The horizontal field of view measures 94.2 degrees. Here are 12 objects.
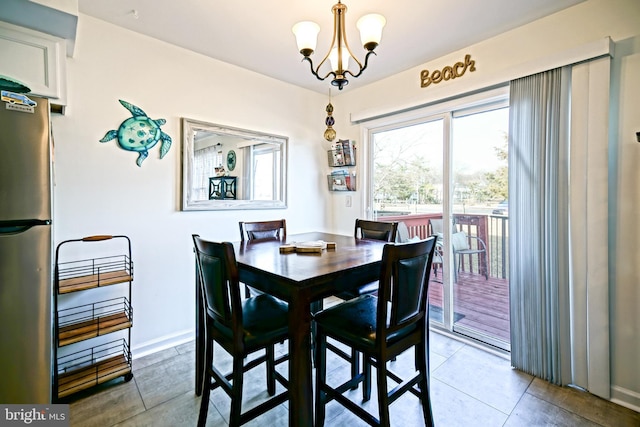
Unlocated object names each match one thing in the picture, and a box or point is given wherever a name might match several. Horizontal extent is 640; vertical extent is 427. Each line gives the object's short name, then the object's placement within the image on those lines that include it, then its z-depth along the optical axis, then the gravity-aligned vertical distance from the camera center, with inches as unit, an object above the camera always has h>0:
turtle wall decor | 88.1 +24.0
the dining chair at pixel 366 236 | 75.2 -8.5
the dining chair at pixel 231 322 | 52.3 -21.6
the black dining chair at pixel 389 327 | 50.9 -22.1
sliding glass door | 97.7 +1.2
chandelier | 62.2 +38.1
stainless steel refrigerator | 51.4 -7.1
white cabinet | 62.8 +34.0
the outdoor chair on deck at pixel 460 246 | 103.5 -13.1
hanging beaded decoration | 105.1 +28.0
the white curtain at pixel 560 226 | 71.7 -4.4
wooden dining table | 49.8 -12.9
